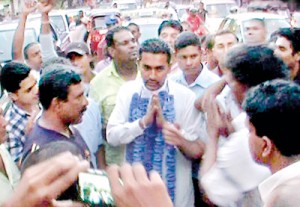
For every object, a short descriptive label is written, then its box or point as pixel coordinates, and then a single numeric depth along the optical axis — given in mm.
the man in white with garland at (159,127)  4113
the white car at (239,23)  11336
